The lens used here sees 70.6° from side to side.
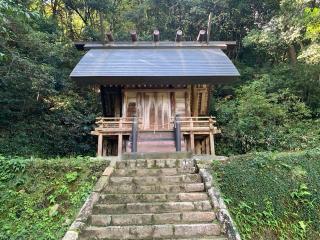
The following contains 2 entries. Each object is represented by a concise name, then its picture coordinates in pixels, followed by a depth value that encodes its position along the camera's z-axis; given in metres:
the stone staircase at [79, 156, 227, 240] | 3.78
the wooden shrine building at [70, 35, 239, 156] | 8.32
